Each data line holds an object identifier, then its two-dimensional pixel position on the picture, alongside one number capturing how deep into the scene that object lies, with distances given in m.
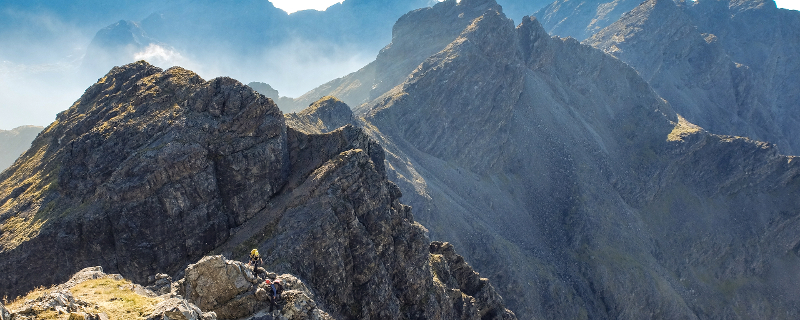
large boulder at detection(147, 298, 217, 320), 20.92
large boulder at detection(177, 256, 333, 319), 27.78
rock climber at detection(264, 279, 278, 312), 27.31
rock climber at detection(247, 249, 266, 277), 30.08
